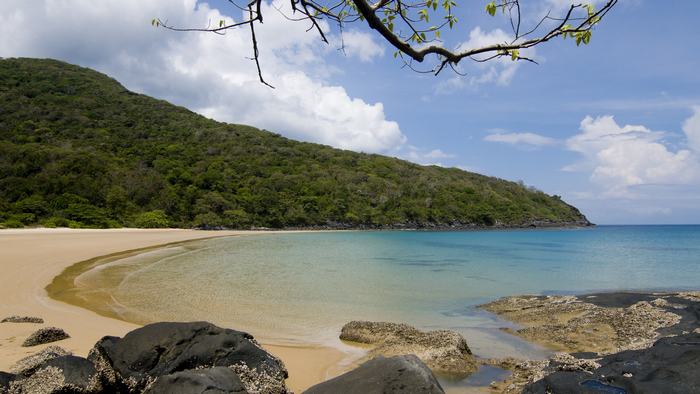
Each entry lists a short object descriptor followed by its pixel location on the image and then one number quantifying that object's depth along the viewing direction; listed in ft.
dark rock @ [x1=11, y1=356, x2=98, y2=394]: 14.92
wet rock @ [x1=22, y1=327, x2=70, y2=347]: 22.11
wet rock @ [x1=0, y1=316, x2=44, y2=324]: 26.81
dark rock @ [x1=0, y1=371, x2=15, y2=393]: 14.68
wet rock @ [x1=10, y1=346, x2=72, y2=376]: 16.08
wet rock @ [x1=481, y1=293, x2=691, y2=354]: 27.76
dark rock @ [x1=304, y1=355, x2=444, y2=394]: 12.38
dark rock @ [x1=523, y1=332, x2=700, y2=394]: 13.28
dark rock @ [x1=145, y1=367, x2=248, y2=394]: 12.96
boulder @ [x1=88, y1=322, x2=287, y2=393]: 16.12
